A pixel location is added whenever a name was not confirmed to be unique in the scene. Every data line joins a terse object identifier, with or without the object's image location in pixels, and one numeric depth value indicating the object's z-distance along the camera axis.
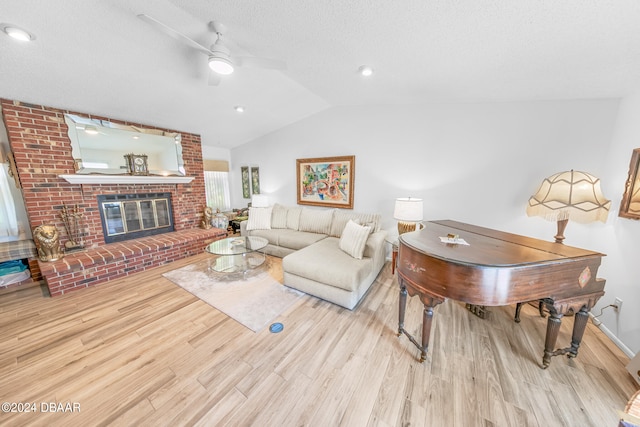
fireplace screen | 3.24
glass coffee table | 2.97
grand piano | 1.22
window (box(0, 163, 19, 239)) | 2.70
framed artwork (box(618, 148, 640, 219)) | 1.67
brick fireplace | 2.43
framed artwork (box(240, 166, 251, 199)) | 4.97
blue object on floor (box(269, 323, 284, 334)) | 1.89
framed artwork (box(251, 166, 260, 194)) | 4.75
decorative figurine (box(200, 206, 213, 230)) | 4.23
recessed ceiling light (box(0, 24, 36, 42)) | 1.51
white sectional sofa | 2.23
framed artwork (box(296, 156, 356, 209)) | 3.62
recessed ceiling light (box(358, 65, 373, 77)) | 2.07
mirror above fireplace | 2.84
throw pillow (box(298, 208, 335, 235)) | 3.65
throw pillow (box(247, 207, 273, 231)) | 3.97
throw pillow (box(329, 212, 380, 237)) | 3.16
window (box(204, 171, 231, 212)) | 4.86
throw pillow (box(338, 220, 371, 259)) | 2.51
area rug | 2.11
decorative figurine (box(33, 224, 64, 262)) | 2.53
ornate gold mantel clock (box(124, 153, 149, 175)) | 3.28
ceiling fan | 1.55
